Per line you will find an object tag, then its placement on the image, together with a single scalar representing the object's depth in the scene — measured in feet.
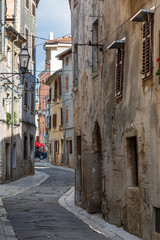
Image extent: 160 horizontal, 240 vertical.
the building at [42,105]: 280.31
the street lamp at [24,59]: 57.25
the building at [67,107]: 163.36
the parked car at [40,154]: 223.10
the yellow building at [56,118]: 179.93
